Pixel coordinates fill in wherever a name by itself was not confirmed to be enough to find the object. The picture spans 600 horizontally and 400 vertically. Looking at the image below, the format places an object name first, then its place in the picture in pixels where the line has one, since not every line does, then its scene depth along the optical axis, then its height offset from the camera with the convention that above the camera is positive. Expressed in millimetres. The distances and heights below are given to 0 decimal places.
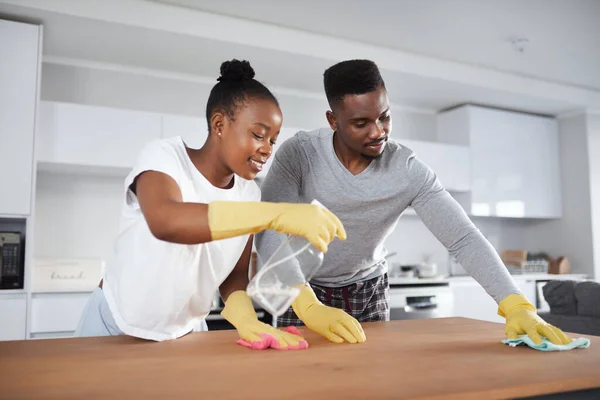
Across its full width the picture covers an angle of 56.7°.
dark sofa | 2602 -278
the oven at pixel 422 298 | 4086 -381
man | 1562 +164
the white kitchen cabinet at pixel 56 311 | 3150 -354
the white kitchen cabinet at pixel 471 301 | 4488 -430
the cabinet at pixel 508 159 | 4930 +824
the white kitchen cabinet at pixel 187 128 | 3711 +819
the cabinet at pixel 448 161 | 4629 +739
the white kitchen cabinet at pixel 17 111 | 3064 +773
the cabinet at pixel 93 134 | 3371 +723
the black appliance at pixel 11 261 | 3018 -64
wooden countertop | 794 -204
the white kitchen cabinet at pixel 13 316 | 2996 -360
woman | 1050 +45
